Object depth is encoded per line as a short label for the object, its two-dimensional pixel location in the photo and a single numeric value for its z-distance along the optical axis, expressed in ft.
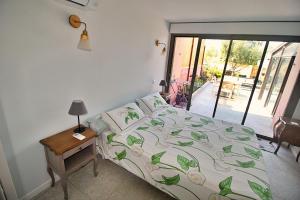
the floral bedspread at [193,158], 4.61
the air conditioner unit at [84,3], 5.22
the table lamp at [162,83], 11.97
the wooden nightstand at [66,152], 5.03
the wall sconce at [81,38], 5.26
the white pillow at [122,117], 6.88
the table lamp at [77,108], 5.33
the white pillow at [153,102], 9.27
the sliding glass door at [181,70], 14.53
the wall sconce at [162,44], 11.19
